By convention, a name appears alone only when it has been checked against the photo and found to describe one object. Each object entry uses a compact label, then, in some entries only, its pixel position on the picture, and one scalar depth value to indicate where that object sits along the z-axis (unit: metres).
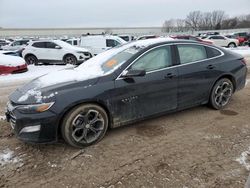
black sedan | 2.77
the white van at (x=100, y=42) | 12.91
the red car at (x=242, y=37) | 23.65
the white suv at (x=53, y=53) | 11.14
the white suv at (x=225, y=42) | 21.24
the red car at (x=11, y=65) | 8.67
